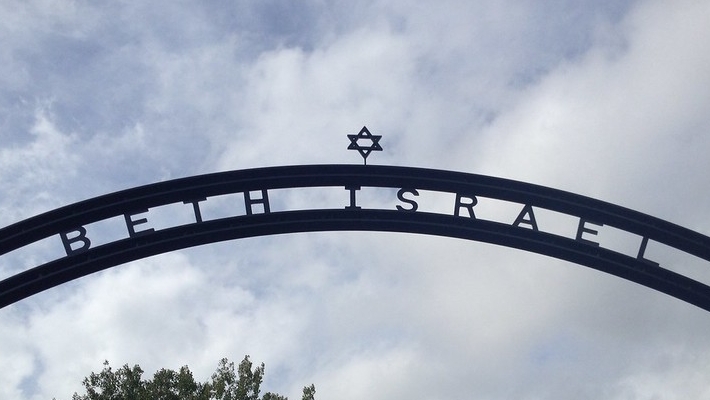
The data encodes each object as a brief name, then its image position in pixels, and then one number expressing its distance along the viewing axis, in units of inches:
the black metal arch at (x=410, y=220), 431.8
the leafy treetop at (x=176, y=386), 979.9
